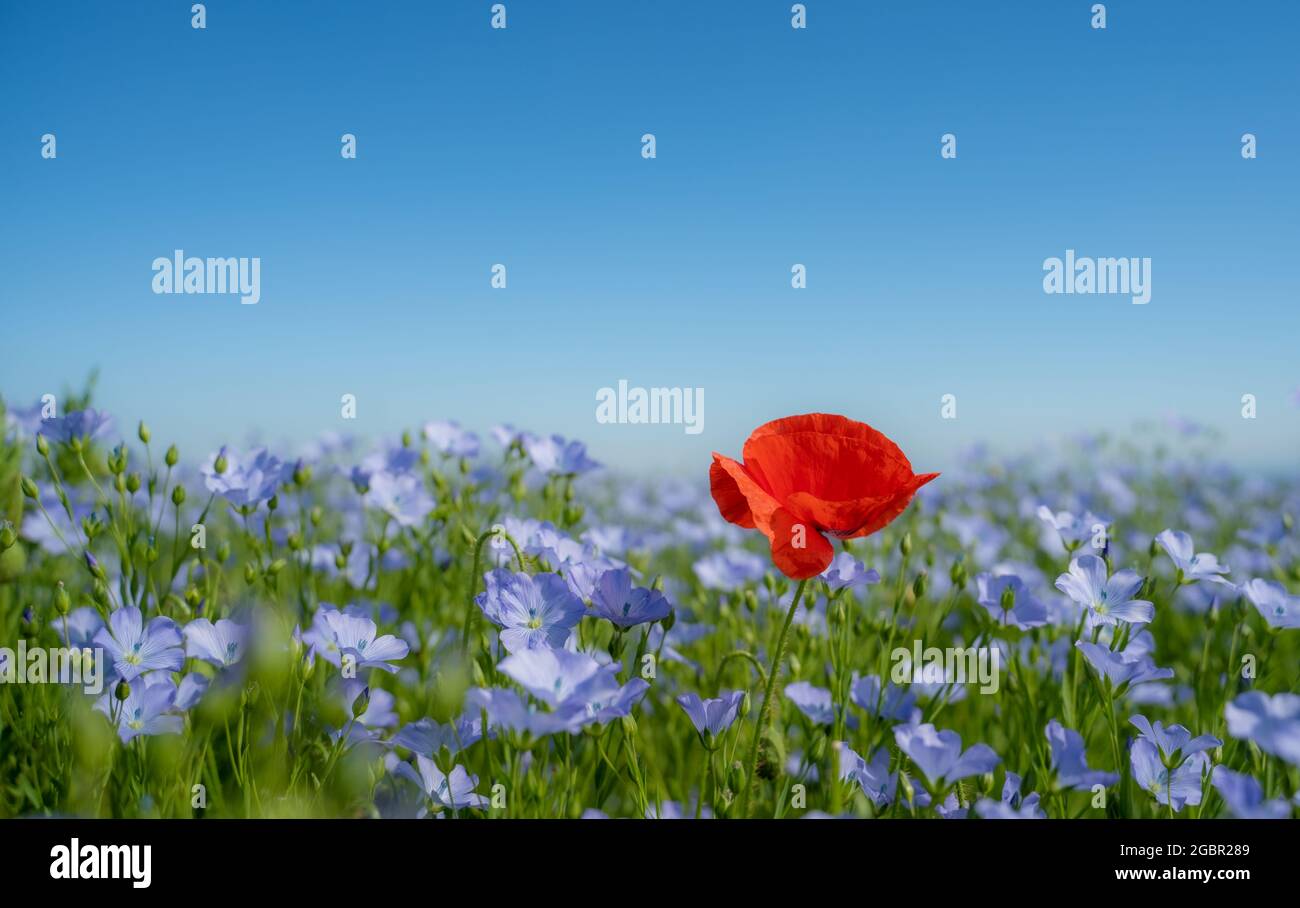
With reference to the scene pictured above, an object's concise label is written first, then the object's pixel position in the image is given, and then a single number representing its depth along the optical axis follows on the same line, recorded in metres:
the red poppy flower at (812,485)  0.58
